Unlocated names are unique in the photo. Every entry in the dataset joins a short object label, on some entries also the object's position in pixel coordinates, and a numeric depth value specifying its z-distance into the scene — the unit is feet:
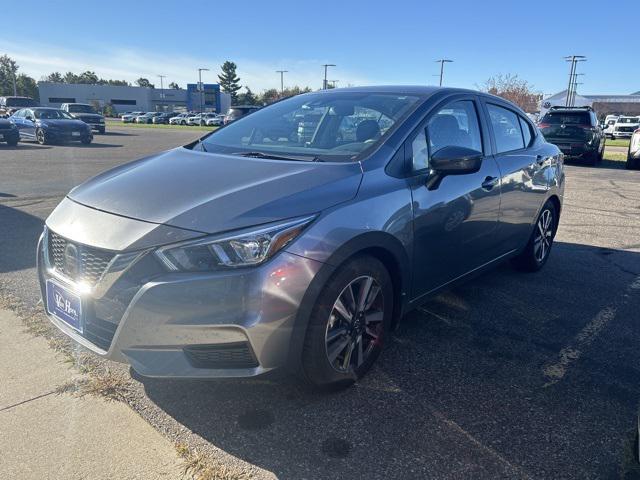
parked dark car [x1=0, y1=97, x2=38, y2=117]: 96.54
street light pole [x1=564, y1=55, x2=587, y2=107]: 177.03
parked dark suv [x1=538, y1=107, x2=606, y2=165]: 49.83
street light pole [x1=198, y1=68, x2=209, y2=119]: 277.64
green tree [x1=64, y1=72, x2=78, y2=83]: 422.00
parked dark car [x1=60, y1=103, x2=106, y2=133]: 88.55
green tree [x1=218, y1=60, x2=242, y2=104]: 375.45
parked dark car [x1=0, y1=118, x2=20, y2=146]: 60.95
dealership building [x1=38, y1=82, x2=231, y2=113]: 286.66
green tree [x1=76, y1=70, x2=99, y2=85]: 410.47
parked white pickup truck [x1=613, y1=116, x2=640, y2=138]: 117.39
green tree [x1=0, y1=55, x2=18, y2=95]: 308.40
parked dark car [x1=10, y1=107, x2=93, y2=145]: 65.00
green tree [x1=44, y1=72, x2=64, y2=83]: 405.92
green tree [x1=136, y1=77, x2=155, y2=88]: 489.67
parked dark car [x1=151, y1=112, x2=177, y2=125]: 209.56
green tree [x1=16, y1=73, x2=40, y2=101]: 296.92
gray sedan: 7.14
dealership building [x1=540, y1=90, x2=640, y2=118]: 256.73
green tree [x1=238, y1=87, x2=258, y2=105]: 350.68
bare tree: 209.05
